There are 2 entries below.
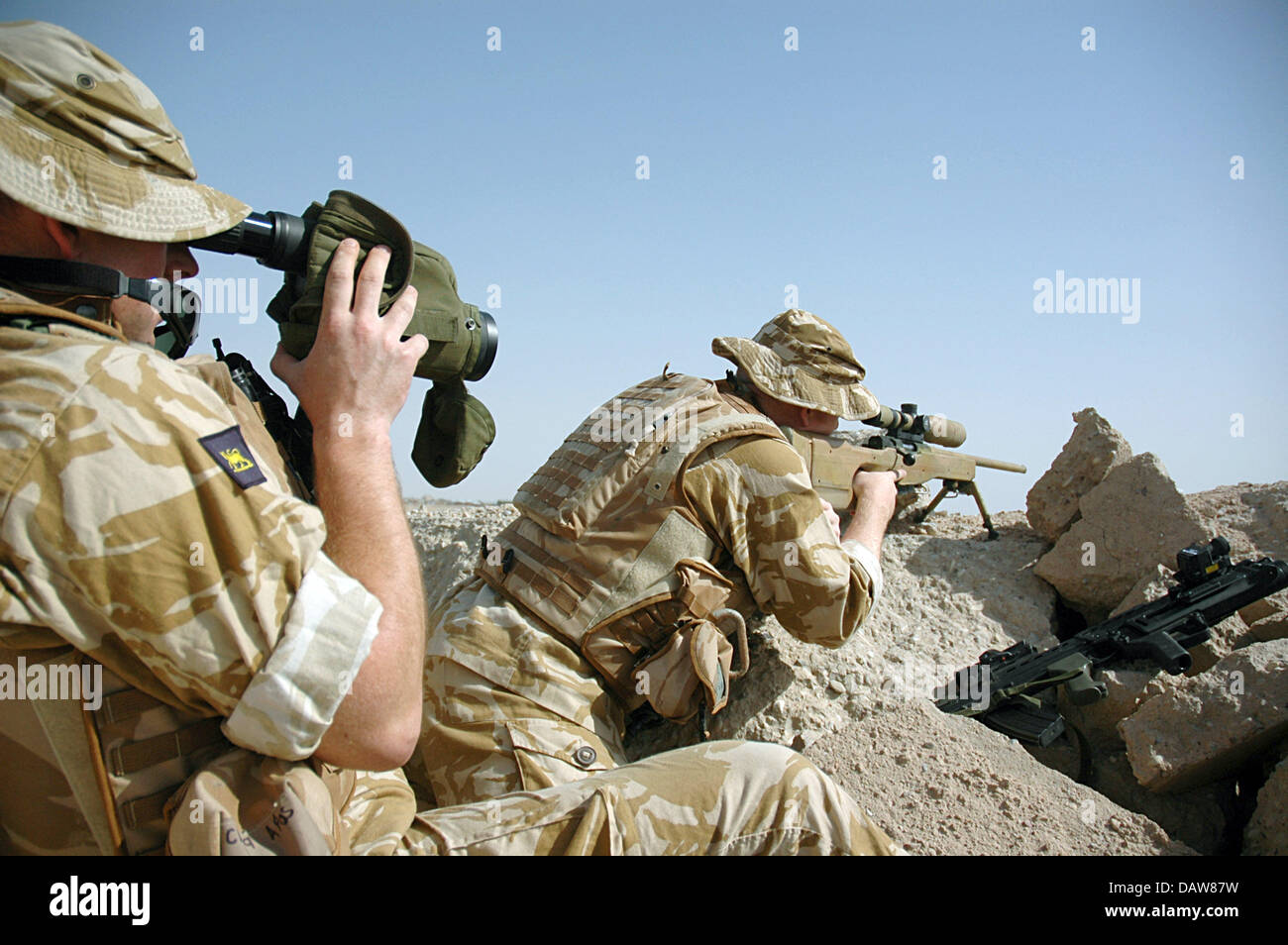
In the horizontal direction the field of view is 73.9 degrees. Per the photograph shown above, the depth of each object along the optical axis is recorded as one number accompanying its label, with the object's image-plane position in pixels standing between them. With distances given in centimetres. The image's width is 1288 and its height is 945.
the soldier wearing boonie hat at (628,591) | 288
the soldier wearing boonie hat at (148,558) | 127
